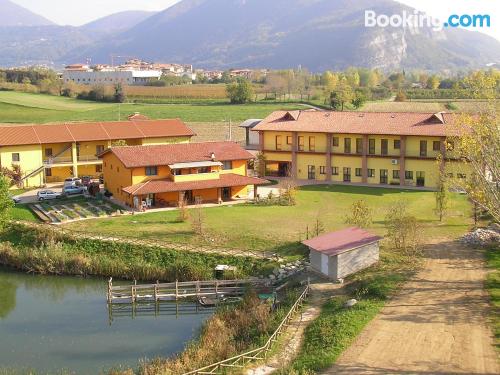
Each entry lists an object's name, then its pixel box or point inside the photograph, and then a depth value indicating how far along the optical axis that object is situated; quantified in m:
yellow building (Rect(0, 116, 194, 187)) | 52.97
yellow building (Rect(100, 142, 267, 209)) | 44.34
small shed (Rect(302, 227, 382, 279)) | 29.39
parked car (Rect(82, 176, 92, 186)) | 50.66
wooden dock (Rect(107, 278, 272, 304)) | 30.48
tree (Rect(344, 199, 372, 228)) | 36.38
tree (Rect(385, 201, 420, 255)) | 32.98
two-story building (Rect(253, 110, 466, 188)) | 51.12
